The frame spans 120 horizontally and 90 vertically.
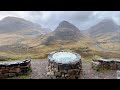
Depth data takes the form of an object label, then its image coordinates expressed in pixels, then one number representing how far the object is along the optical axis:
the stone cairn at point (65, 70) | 4.44
